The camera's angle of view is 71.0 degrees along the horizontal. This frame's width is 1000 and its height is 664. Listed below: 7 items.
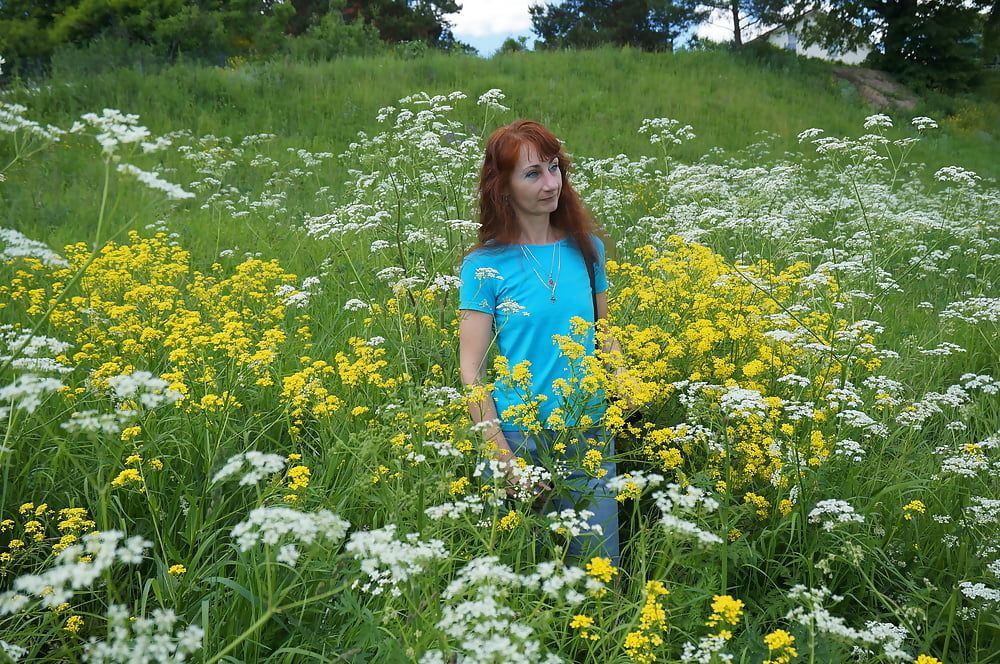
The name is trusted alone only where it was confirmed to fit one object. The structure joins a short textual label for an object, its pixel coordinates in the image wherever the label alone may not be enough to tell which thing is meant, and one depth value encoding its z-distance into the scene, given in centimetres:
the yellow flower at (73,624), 202
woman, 316
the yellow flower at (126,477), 217
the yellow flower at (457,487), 218
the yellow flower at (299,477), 216
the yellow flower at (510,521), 220
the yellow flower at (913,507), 271
